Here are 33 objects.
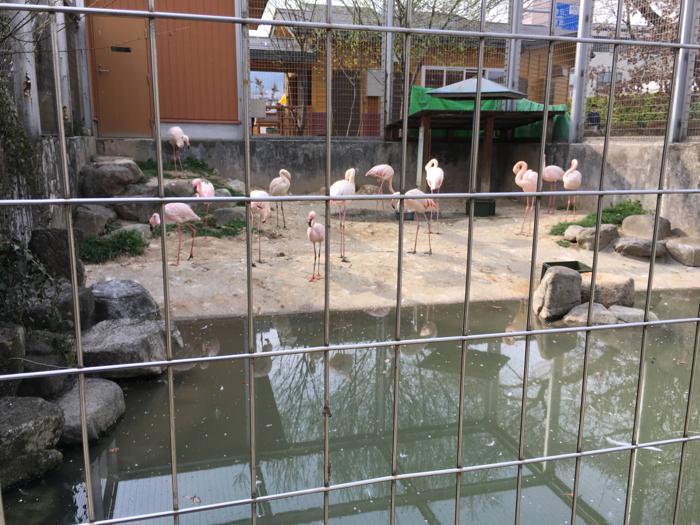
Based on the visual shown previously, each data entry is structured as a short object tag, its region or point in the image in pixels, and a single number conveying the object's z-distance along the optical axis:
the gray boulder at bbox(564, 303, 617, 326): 4.25
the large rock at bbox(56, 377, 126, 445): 2.60
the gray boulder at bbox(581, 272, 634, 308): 4.58
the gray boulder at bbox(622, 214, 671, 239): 6.61
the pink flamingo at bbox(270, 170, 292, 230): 6.59
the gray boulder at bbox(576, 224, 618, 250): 6.52
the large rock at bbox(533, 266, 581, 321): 4.48
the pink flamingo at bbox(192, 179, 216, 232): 5.96
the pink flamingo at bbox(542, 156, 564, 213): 7.76
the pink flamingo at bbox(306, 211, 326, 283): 5.34
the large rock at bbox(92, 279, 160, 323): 3.77
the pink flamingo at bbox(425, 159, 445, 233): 7.04
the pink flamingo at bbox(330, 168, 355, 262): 6.05
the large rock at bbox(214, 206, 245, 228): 7.02
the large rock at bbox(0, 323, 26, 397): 2.54
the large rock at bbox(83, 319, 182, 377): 3.11
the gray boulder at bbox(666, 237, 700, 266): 5.98
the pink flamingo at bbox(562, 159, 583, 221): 7.24
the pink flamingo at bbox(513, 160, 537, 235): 7.21
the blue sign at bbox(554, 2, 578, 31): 8.89
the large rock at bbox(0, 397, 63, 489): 2.24
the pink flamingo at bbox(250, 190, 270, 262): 6.42
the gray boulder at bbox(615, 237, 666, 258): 6.16
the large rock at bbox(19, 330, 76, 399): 2.77
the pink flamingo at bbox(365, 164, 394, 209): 7.15
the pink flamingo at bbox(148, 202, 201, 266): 5.59
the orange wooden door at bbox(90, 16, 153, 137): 8.52
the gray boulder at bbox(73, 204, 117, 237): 5.96
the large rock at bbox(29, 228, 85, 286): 3.52
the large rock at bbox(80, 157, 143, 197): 6.75
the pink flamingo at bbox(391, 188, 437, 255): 6.30
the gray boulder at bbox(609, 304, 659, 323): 4.26
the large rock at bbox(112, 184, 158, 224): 6.78
